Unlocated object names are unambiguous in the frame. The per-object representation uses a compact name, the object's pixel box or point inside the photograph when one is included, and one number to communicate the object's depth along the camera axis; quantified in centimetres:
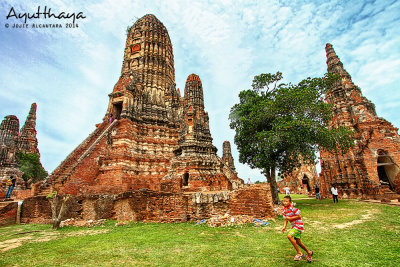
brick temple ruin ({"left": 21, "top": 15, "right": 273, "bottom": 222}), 816
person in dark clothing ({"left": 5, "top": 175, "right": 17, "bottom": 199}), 1459
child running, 377
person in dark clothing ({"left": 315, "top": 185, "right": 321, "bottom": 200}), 1783
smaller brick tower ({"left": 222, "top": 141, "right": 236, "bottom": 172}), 2849
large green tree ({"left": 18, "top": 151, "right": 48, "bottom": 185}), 2914
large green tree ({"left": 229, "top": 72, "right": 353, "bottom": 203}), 1232
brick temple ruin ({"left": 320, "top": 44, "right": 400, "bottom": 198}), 1666
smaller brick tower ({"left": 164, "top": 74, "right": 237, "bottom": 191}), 1163
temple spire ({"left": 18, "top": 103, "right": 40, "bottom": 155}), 3163
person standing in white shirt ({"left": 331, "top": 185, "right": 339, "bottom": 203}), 1388
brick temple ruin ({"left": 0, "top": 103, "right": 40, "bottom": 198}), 2247
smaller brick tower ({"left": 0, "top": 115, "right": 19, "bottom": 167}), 2930
